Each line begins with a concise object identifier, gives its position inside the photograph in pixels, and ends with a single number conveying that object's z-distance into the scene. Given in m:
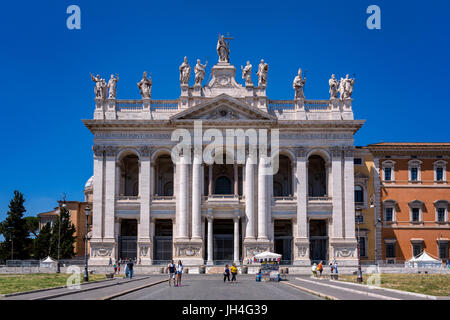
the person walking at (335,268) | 48.84
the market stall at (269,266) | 44.46
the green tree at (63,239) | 72.62
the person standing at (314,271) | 48.03
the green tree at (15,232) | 72.94
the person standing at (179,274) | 37.09
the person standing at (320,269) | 48.05
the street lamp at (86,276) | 41.25
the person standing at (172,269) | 37.25
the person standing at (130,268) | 45.22
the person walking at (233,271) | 42.59
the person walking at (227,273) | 41.91
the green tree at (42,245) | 74.25
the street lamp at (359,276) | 40.26
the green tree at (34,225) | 113.26
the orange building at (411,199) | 67.19
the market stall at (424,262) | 57.41
